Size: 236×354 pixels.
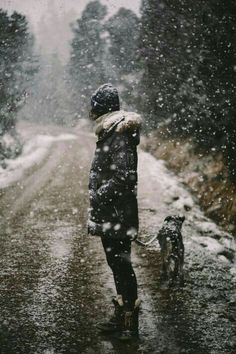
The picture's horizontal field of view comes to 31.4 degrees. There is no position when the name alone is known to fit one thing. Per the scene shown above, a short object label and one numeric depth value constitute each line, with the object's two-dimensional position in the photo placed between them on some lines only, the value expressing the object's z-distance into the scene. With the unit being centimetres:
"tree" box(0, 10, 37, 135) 2008
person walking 369
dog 520
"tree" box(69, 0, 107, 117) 5075
